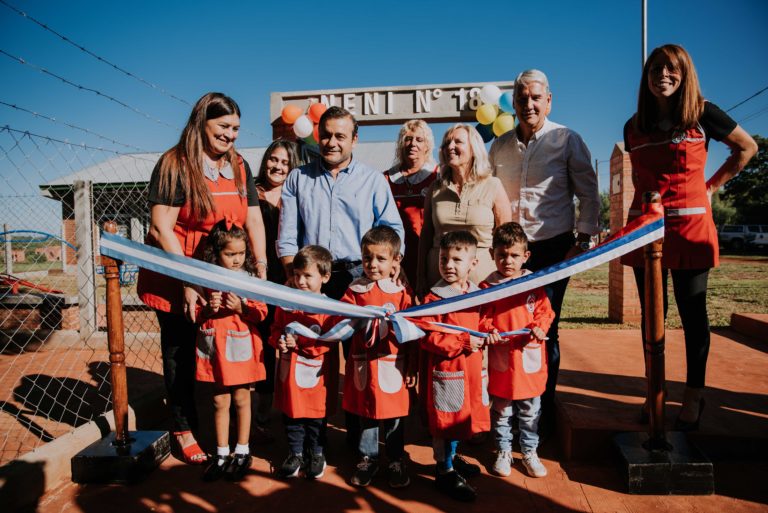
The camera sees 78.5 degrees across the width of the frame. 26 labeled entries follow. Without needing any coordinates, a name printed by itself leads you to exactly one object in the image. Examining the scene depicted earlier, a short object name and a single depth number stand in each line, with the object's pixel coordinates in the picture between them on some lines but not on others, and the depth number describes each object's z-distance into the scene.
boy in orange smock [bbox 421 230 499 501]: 2.38
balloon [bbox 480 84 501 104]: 6.25
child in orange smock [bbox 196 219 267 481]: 2.59
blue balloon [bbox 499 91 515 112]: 6.15
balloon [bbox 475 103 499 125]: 6.14
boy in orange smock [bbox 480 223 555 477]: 2.53
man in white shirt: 2.88
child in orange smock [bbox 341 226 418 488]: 2.44
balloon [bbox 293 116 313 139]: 6.37
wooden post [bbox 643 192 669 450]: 2.39
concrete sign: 6.69
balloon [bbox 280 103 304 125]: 6.62
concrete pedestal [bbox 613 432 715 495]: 2.32
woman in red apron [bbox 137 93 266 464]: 2.56
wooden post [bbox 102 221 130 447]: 2.51
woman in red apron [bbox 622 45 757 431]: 2.50
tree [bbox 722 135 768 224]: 38.56
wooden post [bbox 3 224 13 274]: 8.77
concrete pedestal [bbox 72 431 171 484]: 2.56
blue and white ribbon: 2.32
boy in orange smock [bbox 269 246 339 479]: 2.55
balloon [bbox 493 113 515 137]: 5.90
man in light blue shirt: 2.85
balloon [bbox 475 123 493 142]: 6.43
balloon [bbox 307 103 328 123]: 6.46
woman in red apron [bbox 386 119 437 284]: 3.56
